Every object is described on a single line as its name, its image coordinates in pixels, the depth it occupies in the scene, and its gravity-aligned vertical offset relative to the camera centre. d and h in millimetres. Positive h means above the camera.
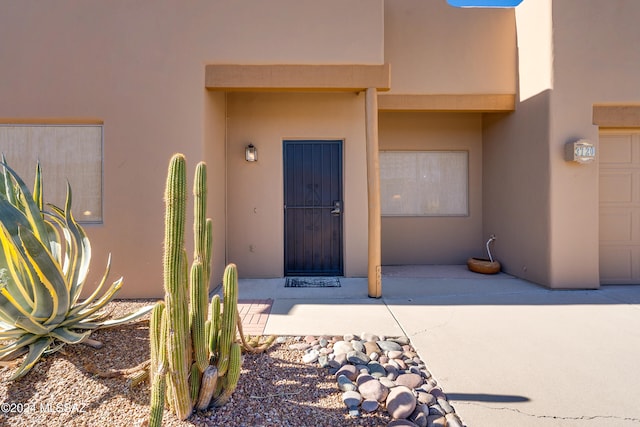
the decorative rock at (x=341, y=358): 3071 -1306
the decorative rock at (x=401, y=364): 3039 -1337
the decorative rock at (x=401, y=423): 2263 -1385
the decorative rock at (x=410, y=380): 2752 -1345
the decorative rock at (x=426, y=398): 2539 -1372
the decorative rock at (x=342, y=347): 3260 -1283
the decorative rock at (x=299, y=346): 3363 -1298
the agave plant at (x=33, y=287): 2656 -584
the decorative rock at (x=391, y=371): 2873 -1343
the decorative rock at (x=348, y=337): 3572 -1287
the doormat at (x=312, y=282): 5645 -1165
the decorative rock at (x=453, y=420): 2314 -1412
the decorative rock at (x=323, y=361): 3029 -1308
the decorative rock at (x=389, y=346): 3370 -1307
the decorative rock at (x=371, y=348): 3304 -1305
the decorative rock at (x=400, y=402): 2382 -1339
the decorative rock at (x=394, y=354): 3199 -1314
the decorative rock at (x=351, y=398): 2473 -1342
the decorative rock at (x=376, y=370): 2891 -1329
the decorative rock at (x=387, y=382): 2721 -1347
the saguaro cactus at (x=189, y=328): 2047 -721
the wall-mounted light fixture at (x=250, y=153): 6086 +1060
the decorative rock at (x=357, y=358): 3074 -1300
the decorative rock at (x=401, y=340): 3541 -1310
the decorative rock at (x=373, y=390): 2537 -1325
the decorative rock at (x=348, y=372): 2836 -1311
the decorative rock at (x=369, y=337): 3555 -1281
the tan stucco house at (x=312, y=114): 4906 +1560
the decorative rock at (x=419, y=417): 2332 -1396
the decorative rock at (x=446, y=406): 2473 -1399
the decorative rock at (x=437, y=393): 2621 -1378
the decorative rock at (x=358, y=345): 3332 -1290
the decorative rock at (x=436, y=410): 2443 -1404
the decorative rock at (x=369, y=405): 2432 -1359
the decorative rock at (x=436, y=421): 2316 -1408
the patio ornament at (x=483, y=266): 6492 -1010
